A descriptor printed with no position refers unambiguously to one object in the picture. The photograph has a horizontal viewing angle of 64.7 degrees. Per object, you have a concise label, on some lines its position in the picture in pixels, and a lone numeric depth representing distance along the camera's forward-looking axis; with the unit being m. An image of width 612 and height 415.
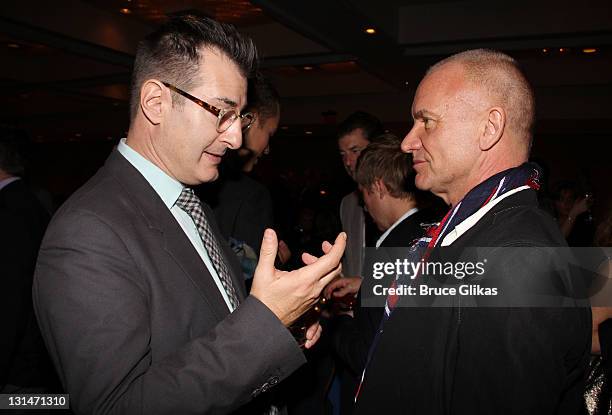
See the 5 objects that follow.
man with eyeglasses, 0.99
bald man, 1.01
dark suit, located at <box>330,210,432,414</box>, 1.81
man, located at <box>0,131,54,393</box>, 2.01
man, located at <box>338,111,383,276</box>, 3.58
